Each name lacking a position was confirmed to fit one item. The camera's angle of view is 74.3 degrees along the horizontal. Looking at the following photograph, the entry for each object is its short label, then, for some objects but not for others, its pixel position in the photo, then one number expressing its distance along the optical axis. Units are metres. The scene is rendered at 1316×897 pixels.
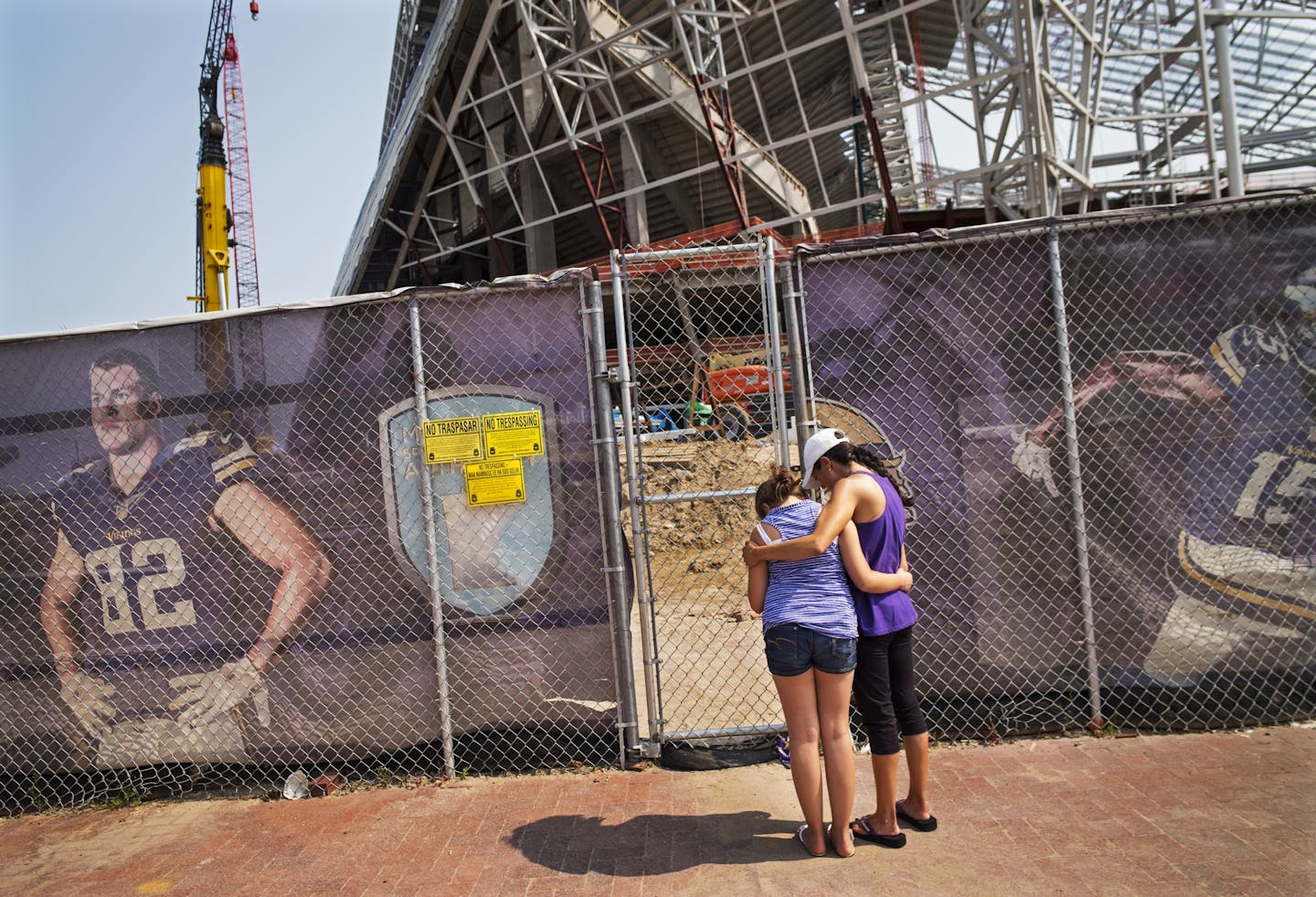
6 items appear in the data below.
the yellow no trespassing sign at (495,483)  4.36
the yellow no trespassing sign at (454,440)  4.36
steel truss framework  12.14
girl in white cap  3.34
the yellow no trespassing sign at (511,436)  4.38
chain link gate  4.32
